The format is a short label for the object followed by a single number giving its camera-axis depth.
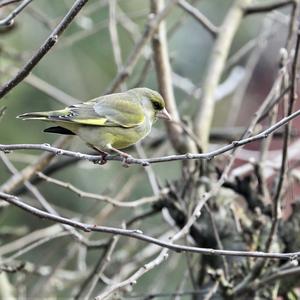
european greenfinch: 4.77
